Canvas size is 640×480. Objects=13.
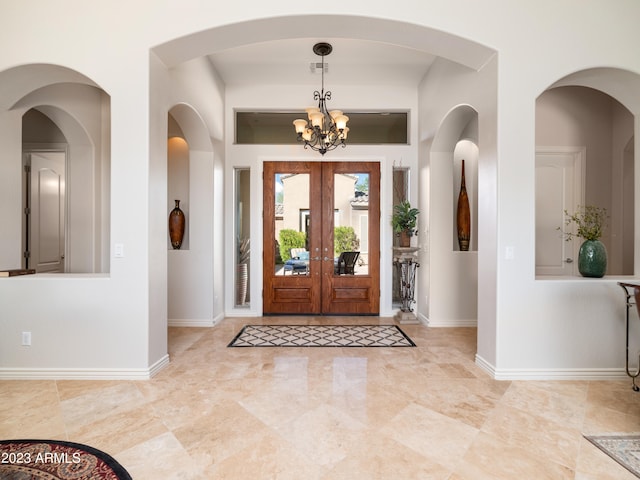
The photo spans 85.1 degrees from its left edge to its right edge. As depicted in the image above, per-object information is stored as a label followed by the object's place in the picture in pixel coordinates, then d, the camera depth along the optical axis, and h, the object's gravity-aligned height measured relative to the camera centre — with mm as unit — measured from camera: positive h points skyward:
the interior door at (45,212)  4691 +364
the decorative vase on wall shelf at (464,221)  5074 +256
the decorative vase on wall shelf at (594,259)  3188 -188
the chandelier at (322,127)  4168 +1375
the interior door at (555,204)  4832 +484
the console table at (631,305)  2369 -566
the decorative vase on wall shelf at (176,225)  4930 +190
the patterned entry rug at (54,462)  1812 -1231
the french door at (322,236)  5500 +39
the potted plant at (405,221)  4941 +250
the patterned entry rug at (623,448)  1937 -1251
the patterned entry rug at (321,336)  4105 -1237
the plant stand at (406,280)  5180 -632
